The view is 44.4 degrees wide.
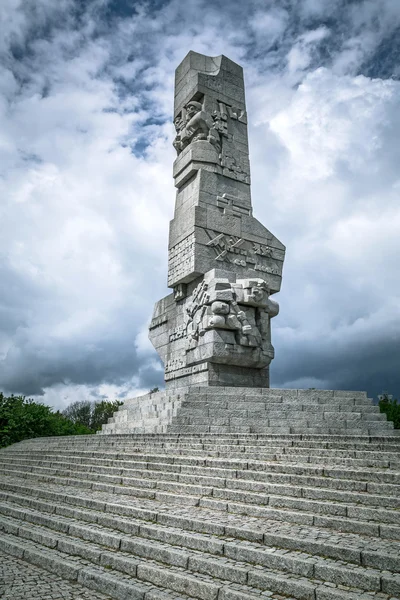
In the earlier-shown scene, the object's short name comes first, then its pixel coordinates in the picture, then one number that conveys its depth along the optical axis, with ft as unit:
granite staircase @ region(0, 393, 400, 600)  12.16
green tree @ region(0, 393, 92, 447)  64.23
